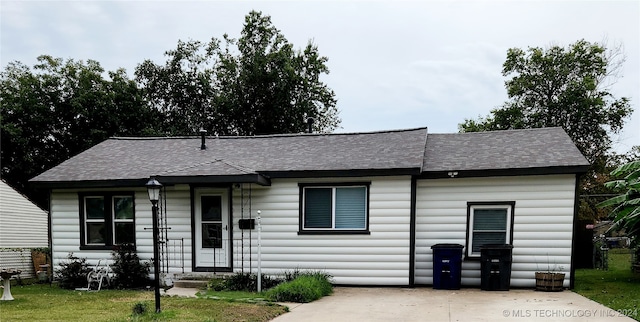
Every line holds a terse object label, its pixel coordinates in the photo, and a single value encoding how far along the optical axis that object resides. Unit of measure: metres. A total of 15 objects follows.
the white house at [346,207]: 8.94
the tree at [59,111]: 24.94
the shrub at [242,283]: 8.80
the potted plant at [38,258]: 12.68
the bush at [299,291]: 7.57
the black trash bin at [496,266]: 8.59
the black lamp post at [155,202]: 6.50
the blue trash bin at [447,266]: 8.82
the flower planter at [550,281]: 8.45
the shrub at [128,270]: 9.62
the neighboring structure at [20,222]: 17.84
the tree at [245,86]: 26.25
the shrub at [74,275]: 9.77
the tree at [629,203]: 9.50
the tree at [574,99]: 22.28
